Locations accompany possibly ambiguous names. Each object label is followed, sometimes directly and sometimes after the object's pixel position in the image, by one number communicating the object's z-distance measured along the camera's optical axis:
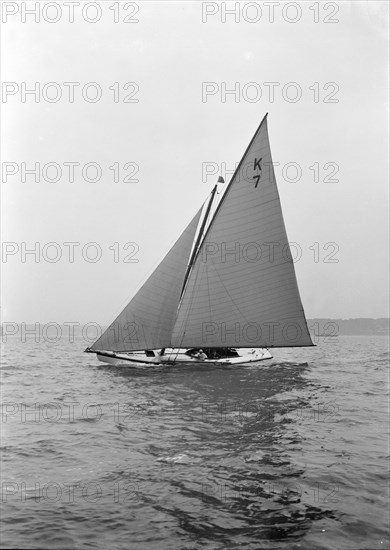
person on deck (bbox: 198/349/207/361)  32.91
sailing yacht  30.58
